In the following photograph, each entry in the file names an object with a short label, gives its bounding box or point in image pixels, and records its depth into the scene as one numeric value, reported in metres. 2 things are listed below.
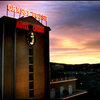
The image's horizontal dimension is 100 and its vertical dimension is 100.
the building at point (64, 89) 33.22
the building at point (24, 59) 24.33
